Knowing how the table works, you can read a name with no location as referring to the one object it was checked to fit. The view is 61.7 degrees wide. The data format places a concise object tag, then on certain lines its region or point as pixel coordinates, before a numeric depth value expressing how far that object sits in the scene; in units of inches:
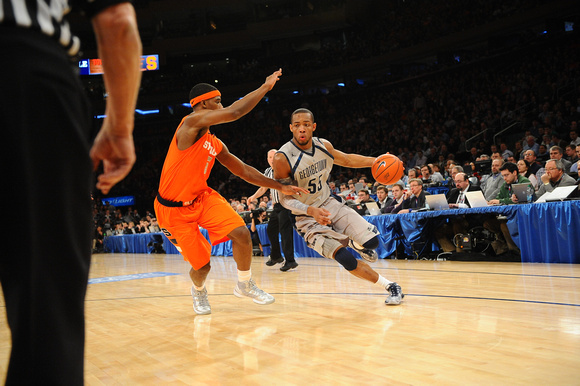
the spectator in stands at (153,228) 699.4
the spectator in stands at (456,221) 317.4
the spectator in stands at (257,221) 450.2
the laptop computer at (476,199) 297.4
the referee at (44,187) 35.5
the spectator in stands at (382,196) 389.1
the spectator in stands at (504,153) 473.5
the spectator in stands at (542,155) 432.5
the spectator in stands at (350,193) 438.5
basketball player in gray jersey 172.7
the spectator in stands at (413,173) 394.0
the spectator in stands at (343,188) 508.3
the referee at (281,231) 324.3
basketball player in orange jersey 166.6
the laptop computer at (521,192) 292.2
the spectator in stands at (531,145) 466.6
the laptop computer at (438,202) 318.0
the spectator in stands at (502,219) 292.8
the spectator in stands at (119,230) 805.0
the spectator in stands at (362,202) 382.1
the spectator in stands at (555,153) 323.6
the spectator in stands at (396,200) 362.6
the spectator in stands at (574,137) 433.2
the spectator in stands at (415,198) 343.0
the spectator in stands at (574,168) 322.7
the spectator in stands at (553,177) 284.4
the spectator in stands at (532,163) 363.9
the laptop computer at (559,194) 263.7
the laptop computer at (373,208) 378.3
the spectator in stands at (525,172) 341.7
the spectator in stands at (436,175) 413.4
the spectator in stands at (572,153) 377.7
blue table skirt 253.1
